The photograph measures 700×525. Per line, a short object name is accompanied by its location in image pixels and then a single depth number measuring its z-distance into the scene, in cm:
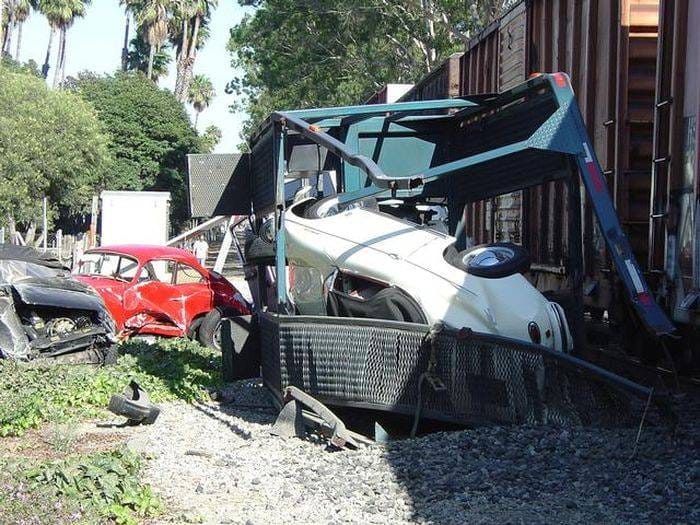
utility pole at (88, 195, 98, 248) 3375
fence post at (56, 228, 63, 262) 4006
